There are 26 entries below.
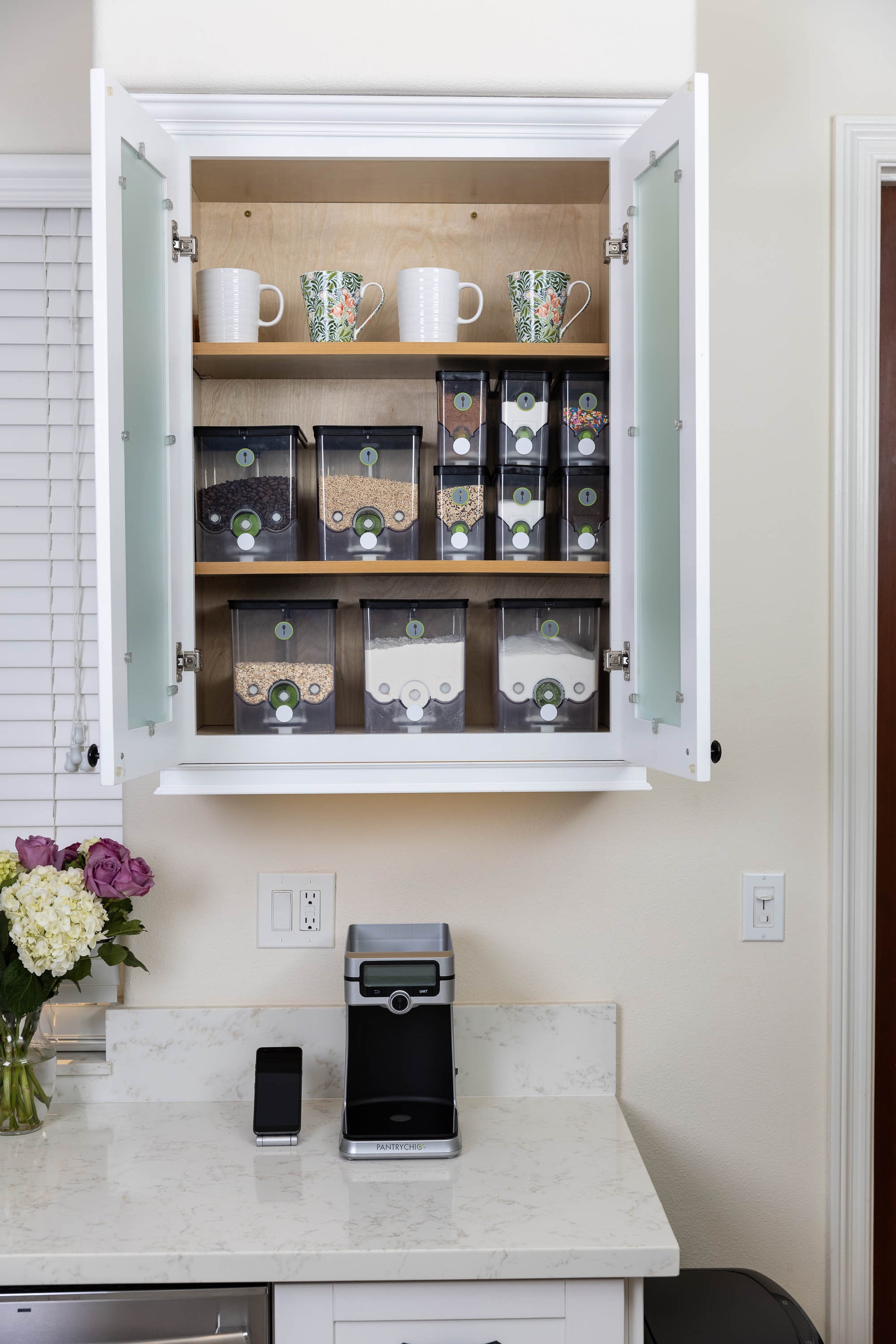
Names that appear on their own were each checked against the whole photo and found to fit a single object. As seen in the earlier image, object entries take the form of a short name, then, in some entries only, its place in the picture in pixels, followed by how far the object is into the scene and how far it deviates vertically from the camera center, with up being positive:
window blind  1.81 +0.16
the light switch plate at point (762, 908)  1.69 -0.44
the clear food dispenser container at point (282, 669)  1.49 -0.03
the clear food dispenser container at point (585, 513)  1.50 +0.20
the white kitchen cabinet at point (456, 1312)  1.21 -0.81
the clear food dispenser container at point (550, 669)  1.51 -0.03
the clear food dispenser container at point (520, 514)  1.51 +0.20
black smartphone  1.43 -0.65
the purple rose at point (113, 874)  1.51 -0.34
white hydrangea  1.44 -0.40
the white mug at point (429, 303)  1.47 +0.51
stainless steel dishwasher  1.19 -0.80
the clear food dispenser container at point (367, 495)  1.49 +0.23
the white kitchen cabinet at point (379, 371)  1.25 +0.41
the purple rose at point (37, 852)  1.52 -0.31
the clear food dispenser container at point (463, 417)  1.51 +0.35
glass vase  1.48 -0.64
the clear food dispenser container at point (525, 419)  1.51 +0.34
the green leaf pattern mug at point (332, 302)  1.48 +0.51
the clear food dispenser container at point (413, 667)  1.49 -0.03
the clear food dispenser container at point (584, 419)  1.50 +0.34
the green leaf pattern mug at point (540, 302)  1.49 +0.52
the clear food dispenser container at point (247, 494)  1.48 +0.23
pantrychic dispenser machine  1.42 -0.58
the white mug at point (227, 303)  1.46 +0.51
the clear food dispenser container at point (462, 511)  1.50 +0.20
